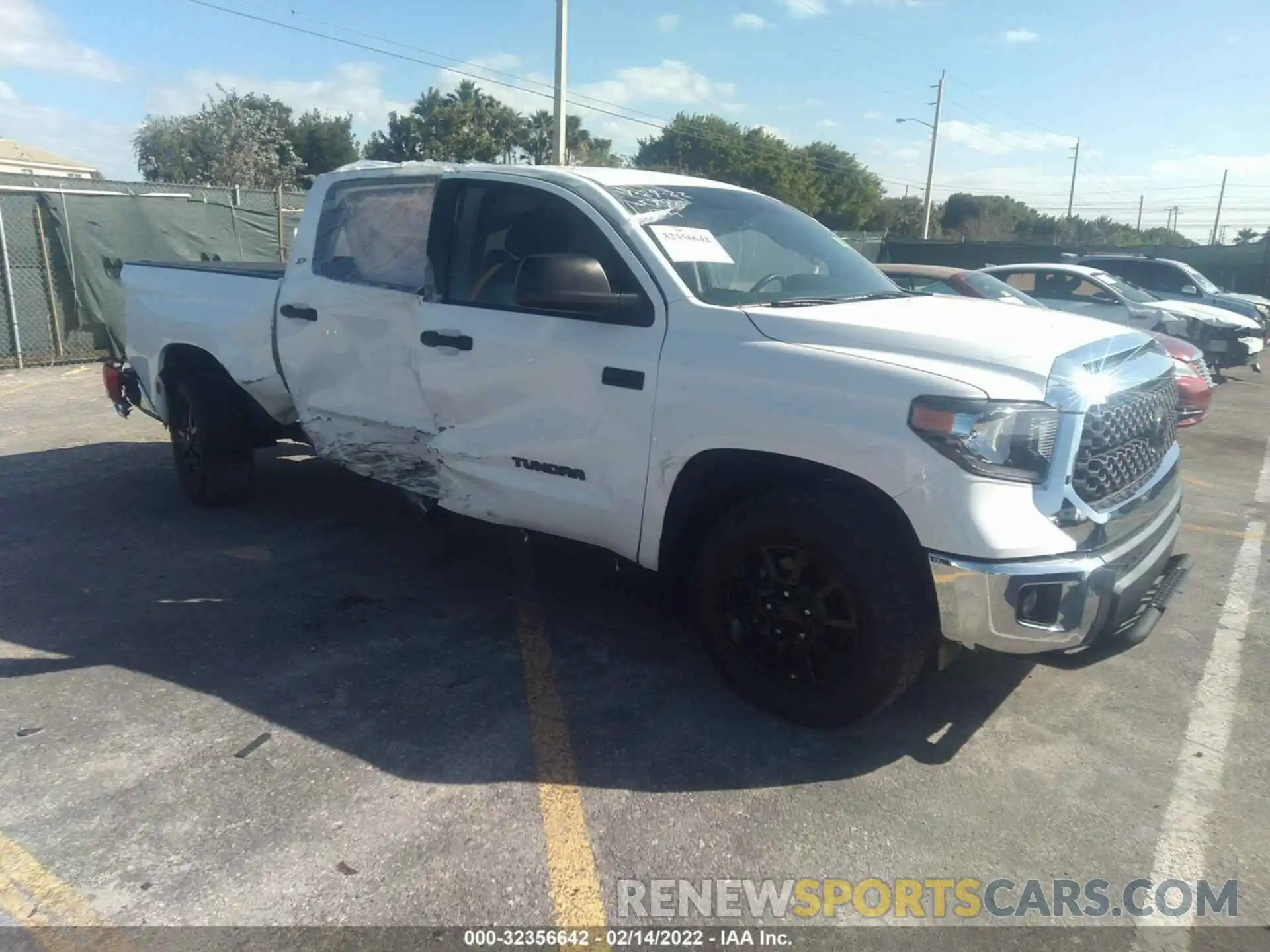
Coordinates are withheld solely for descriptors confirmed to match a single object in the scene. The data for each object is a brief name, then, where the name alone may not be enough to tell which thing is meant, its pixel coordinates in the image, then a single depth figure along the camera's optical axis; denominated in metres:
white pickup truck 3.07
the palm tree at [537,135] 61.75
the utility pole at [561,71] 20.09
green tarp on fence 11.97
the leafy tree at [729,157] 59.12
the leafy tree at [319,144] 62.31
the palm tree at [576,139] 58.97
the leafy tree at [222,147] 45.25
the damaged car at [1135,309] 12.84
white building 44.41
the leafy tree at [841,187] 65.69
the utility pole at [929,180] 43.49
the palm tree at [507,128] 60.50
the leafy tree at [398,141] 59.59
